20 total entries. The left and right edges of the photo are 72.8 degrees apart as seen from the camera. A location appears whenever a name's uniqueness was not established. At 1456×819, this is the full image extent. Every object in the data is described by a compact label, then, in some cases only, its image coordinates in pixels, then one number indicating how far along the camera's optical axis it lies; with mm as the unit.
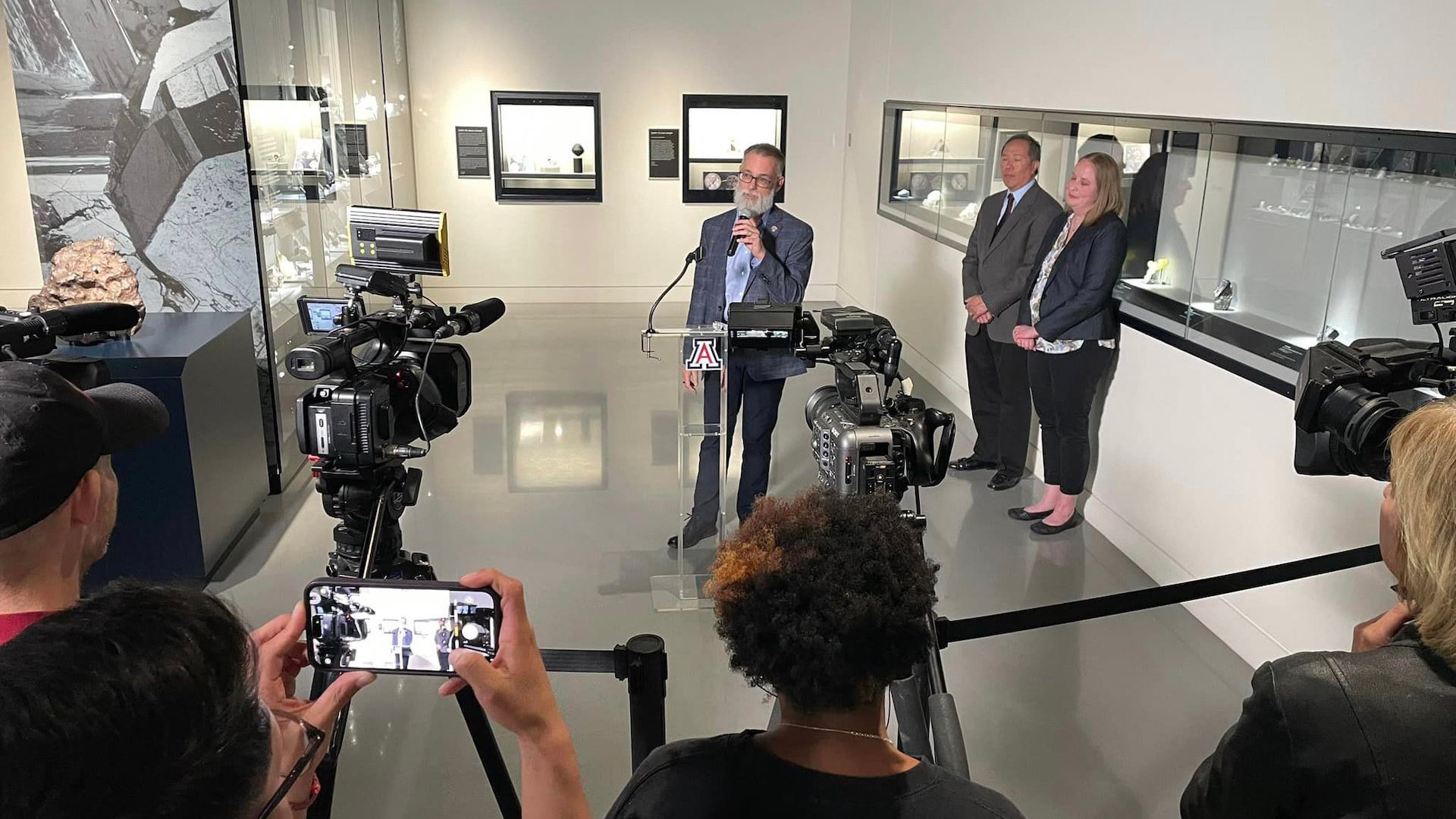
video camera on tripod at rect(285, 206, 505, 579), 2285
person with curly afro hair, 1034
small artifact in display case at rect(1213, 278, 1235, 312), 3701
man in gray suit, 4609
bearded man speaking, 3941
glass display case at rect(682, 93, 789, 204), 8914
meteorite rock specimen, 3846
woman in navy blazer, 4051
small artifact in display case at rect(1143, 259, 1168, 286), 4125
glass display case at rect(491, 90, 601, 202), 8727
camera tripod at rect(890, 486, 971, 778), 1690
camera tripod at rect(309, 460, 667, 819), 1802
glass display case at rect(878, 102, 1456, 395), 2936
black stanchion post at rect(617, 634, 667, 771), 1797
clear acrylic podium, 3367
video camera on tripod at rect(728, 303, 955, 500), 2533
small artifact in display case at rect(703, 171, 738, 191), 9047
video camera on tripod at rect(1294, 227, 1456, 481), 1855
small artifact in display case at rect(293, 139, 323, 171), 5148
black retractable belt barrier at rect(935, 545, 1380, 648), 1996
